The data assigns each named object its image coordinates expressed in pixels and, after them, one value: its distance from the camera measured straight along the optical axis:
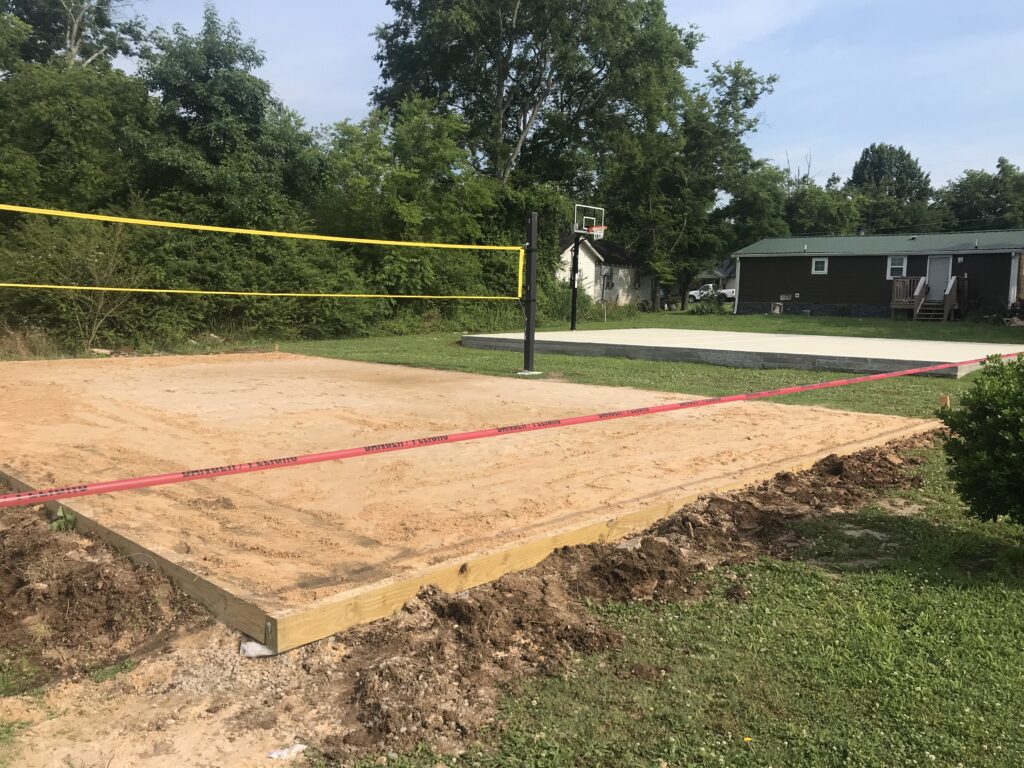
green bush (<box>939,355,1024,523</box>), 3.22
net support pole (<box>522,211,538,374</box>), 9.65
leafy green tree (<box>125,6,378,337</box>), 16.72
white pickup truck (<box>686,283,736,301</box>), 38.99
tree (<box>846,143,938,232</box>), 53.00
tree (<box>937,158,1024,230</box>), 47.62
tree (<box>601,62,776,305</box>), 35.69
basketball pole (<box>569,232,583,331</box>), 19.81
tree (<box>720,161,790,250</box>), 37.06
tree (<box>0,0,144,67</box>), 26.09
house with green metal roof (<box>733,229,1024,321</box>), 24.38
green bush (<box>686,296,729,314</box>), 32.12
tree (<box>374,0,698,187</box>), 29.09
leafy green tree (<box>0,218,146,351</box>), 13.26
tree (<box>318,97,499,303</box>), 20.06
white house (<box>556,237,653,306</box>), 35.31
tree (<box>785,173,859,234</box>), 42.00
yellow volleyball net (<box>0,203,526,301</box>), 6.80
